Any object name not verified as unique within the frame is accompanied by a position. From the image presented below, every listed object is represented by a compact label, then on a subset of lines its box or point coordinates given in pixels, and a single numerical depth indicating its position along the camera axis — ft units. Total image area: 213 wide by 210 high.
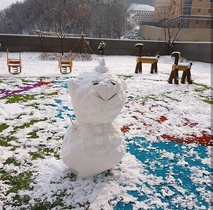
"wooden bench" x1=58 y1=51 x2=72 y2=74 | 33.01
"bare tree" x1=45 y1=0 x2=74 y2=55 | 52.11
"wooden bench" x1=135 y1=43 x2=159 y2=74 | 34.86
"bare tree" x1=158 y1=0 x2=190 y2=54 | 58.59
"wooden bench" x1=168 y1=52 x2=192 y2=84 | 27.73
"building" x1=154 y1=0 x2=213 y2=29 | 112.78
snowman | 8.21
